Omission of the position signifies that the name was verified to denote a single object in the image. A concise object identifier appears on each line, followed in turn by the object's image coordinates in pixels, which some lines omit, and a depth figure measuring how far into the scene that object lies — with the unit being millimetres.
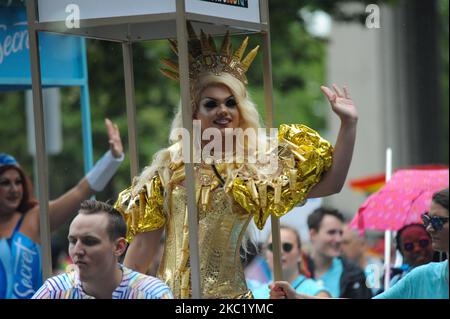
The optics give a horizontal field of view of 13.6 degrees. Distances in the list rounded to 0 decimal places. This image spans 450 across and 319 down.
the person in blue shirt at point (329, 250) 13448
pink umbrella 11025
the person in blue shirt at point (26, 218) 11477
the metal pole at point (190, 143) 7368
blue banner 11936
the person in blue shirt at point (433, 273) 7092
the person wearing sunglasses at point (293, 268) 12381
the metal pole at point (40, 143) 7915
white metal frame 7409
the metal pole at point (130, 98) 9487
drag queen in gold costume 8151
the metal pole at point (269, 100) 8387
